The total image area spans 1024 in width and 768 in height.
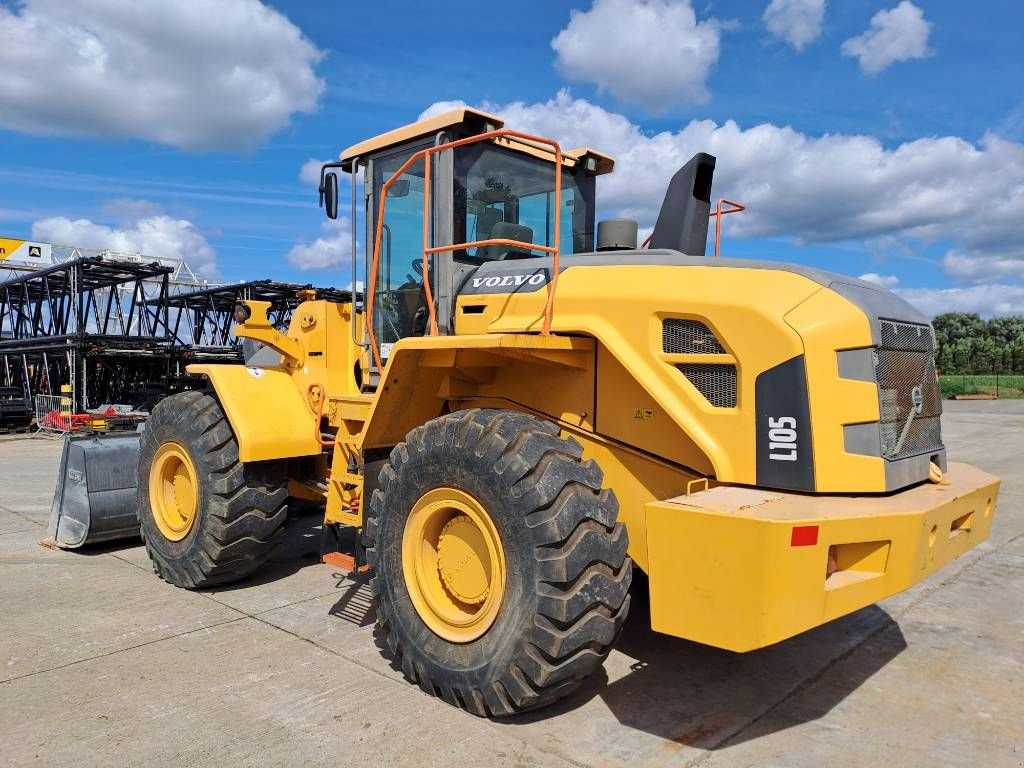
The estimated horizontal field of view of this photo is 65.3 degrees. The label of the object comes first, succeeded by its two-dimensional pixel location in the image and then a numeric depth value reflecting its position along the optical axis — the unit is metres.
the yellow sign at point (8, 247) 28.94
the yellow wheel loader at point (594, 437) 3.08
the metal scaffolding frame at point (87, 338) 18.64
